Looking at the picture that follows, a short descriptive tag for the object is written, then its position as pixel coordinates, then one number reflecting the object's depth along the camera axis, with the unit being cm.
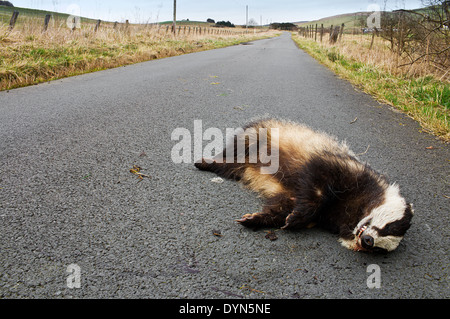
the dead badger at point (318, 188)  213
